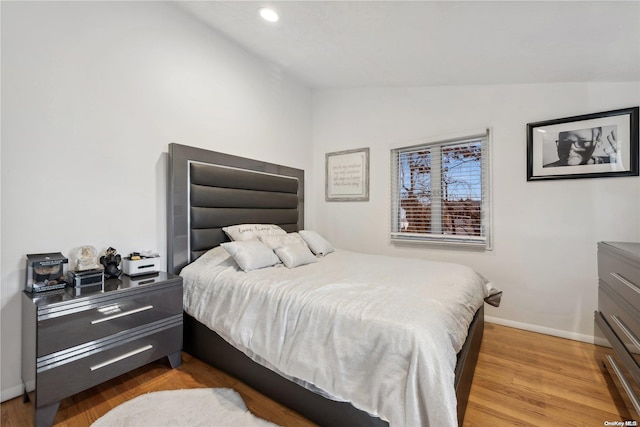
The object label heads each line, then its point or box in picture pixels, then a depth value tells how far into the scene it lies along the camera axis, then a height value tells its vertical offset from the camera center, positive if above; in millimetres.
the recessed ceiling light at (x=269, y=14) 2219 +1623
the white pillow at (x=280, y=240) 2436 -262
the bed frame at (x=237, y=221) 1457 -89
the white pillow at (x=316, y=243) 2830 -331
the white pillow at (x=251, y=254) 2090 -332
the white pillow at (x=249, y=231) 2572 -188
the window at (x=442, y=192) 2859 +215
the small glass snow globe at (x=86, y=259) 1784 -307
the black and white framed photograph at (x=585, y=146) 2209 +552
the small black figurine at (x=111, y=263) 1899 -348
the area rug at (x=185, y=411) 1444 -1098
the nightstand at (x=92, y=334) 1418 -712
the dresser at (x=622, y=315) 1413 -624
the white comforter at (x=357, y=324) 1116 -578
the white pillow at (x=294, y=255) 2283 -366
